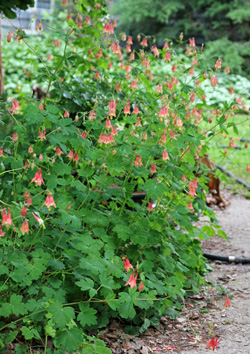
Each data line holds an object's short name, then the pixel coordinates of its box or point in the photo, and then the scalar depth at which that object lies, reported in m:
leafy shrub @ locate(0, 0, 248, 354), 2.33
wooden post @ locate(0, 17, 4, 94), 5.60
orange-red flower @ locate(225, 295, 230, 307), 2.83
